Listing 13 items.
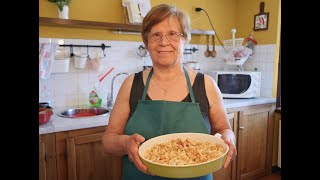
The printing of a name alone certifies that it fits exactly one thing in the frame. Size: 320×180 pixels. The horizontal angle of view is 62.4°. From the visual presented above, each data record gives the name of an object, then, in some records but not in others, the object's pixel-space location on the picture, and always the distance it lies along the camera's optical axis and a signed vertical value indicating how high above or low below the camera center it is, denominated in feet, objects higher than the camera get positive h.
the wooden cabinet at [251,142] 8.07 -2.05
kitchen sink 7.05 -0.95
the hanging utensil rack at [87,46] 7.13 +0.85
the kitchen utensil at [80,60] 7.14 +0.44
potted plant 6.69 +1.76
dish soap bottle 7.31 -0.63
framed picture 9.16 +2.03
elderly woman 3.53 -0.30
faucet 7.57 -0.68
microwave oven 8.57 -0.16
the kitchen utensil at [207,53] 9.92 +0.94
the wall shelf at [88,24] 6.49 +1.39
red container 5.25 -0.78
